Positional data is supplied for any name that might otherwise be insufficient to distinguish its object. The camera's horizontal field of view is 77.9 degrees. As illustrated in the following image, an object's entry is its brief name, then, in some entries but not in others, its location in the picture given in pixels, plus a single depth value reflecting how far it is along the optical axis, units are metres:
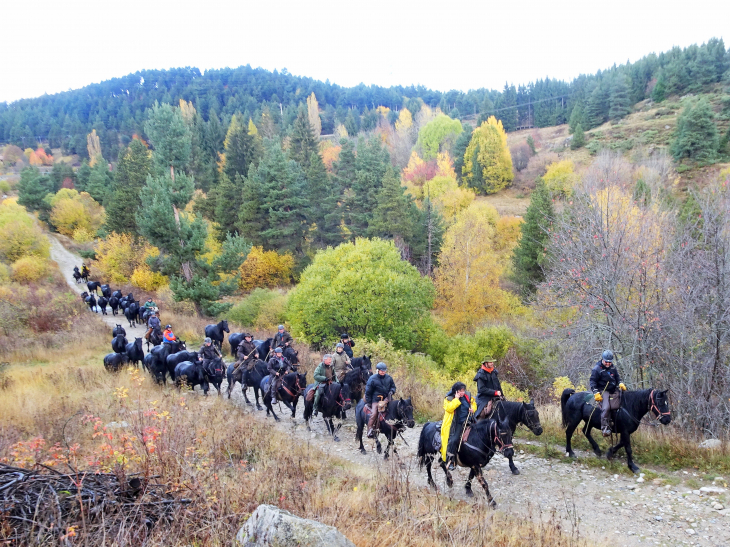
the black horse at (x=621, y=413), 8.88
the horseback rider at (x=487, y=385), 9.05
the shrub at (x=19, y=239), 42.41
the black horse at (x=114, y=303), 30.84
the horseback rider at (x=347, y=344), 14.85
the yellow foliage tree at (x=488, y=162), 66.44
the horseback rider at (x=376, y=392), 10.46
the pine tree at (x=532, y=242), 29.89
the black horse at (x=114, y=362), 16.98
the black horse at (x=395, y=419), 9.80
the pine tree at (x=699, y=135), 51.19
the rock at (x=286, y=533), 4.71
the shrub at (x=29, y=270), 38.41
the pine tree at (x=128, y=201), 42.31
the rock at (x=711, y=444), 9.17
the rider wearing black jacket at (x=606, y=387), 9.19
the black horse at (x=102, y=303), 30.83
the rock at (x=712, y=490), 7.96
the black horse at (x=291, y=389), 13.45
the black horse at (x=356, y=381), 12.93
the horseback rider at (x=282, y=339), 15.76
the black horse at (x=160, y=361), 16.16
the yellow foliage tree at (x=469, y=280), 31.73
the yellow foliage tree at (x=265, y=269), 40.97
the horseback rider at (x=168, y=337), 16.73
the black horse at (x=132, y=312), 27.53
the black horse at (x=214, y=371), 15.34
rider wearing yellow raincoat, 8.22
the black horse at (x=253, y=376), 14.72
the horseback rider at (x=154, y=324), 20.77
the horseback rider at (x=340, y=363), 13.15
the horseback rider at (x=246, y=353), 15.19
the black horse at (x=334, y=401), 12.16
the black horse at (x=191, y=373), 15.07
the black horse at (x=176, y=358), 15.78
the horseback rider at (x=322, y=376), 12.23
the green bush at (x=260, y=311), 28.25
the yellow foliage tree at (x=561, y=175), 39.53
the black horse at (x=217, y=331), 21.08
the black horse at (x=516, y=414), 8.78
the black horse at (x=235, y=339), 19.67
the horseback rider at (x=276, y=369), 13.48
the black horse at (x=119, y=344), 18.11
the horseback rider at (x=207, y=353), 15.41
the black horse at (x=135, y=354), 17.98
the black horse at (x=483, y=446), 8.21
